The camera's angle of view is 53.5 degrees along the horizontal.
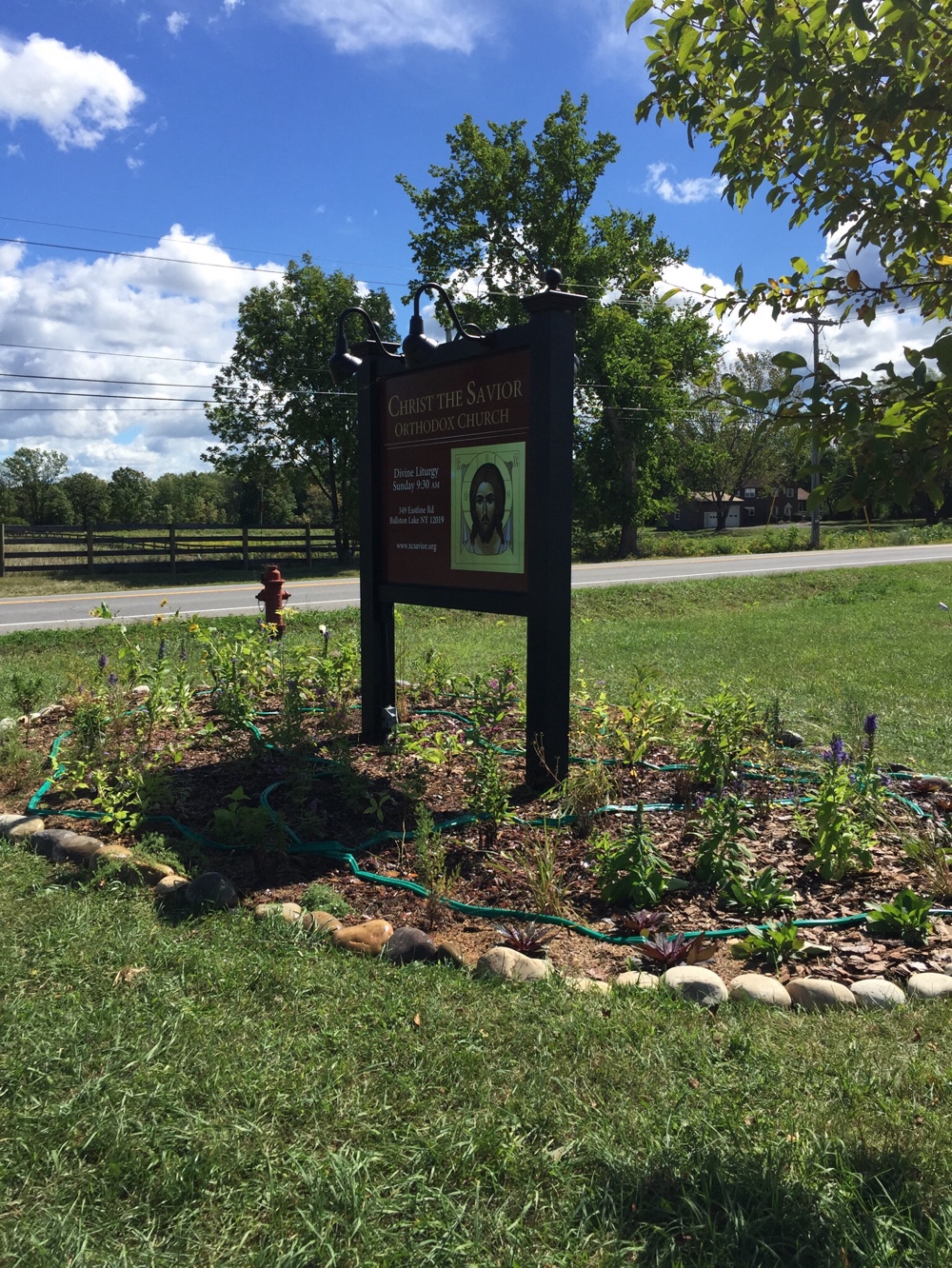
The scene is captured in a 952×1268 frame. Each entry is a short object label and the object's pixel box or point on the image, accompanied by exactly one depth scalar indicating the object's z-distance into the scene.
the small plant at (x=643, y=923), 3.78
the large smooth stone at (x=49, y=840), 4.64
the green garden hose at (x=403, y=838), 3.84
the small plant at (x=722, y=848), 4.16
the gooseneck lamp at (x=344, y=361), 6.62
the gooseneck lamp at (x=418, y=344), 6.16
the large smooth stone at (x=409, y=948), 3.53
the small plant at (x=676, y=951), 3.50
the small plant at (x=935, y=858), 4.09
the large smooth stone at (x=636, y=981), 3.29
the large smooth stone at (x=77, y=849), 4.47
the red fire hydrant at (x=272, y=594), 9.53
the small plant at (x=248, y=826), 4.50
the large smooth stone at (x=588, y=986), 3.26
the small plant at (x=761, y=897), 3.96
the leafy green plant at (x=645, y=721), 5.82
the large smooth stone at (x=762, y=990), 3.24
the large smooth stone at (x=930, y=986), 3.27
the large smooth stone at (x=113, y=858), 4.29
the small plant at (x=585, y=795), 4.84
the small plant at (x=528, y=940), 3.61
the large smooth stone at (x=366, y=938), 3.59
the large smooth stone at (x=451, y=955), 3.49
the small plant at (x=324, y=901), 3.93
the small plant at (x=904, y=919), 3.70
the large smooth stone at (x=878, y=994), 3.24
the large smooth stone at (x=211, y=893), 3.98
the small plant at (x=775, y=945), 3.56
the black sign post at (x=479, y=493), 5.27
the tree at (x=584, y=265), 29.69
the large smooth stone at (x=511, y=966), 3.36
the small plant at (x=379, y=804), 4.93
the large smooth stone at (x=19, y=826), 4.86
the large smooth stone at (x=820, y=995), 3.24
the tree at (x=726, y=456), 33.22
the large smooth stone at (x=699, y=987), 3.24
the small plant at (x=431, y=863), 4.09
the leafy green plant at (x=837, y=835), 4.22
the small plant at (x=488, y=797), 4.65
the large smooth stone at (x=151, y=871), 4.25
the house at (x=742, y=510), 80.88
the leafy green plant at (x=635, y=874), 3.99
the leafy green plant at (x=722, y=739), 5.25
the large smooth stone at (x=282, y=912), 3.82
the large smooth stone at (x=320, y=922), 3.71
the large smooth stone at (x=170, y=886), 4.09
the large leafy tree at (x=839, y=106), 2.48
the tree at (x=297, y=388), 26.98
